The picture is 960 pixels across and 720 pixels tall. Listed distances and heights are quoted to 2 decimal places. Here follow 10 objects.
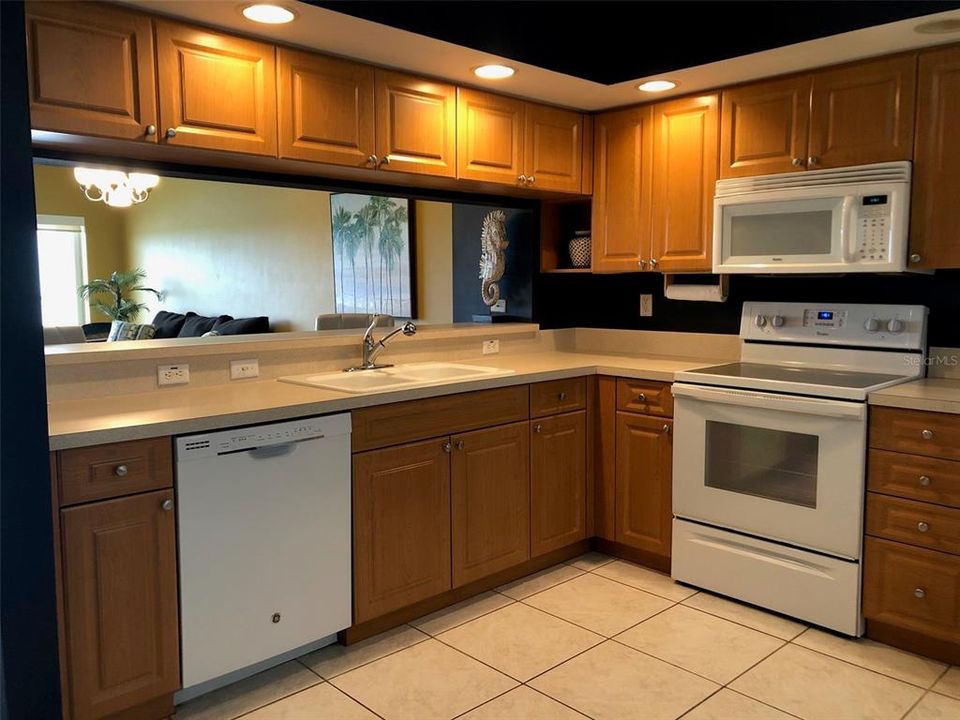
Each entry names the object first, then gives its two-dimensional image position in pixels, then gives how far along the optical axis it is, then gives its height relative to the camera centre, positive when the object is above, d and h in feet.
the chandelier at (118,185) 17.19 +2.73
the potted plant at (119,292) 26.11 +0.17
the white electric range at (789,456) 8.66 -2.01
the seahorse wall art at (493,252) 12.65 +0.75
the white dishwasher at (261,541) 7.04 -2.48
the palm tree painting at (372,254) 16.26 +0.96
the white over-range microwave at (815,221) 8.93 +0.95
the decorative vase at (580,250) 12.53 +0.76
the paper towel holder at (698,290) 11.12 +0.07
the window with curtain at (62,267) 26.91 +1.09
